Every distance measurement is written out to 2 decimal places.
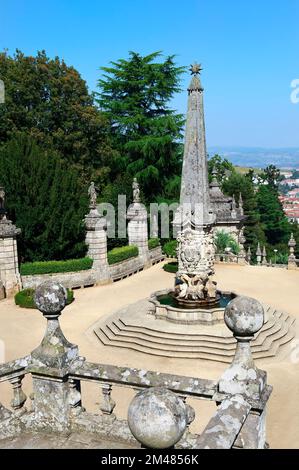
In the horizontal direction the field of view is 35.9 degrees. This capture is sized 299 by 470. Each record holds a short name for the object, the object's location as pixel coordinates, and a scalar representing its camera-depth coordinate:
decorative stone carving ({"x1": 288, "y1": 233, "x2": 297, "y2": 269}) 32.59
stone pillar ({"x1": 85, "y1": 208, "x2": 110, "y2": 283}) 28.89
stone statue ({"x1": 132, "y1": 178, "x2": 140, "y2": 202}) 32.97
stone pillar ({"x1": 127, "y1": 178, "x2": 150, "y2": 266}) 33.62
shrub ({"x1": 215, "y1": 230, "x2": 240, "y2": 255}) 36.75
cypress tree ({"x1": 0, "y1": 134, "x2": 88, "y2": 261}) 27.67
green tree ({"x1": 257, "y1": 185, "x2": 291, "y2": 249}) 67.12
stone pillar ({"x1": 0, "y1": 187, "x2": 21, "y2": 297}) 25.09
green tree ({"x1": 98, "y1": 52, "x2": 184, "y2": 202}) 42.34
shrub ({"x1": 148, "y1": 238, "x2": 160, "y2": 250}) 35.62
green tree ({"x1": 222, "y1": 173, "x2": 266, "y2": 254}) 56.62
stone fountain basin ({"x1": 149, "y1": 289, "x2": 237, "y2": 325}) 18.14
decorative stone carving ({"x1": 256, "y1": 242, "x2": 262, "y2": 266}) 36.59
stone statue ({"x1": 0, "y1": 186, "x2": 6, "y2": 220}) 25.52
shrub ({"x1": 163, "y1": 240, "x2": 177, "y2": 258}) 37.31
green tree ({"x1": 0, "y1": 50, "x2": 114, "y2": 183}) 38.22
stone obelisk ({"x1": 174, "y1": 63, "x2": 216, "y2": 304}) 18.56
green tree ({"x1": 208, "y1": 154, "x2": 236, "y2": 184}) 63.99
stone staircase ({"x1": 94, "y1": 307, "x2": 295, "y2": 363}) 16.22
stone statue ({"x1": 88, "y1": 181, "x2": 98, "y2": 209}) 28.59
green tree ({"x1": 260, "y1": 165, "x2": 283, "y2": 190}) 78.31
